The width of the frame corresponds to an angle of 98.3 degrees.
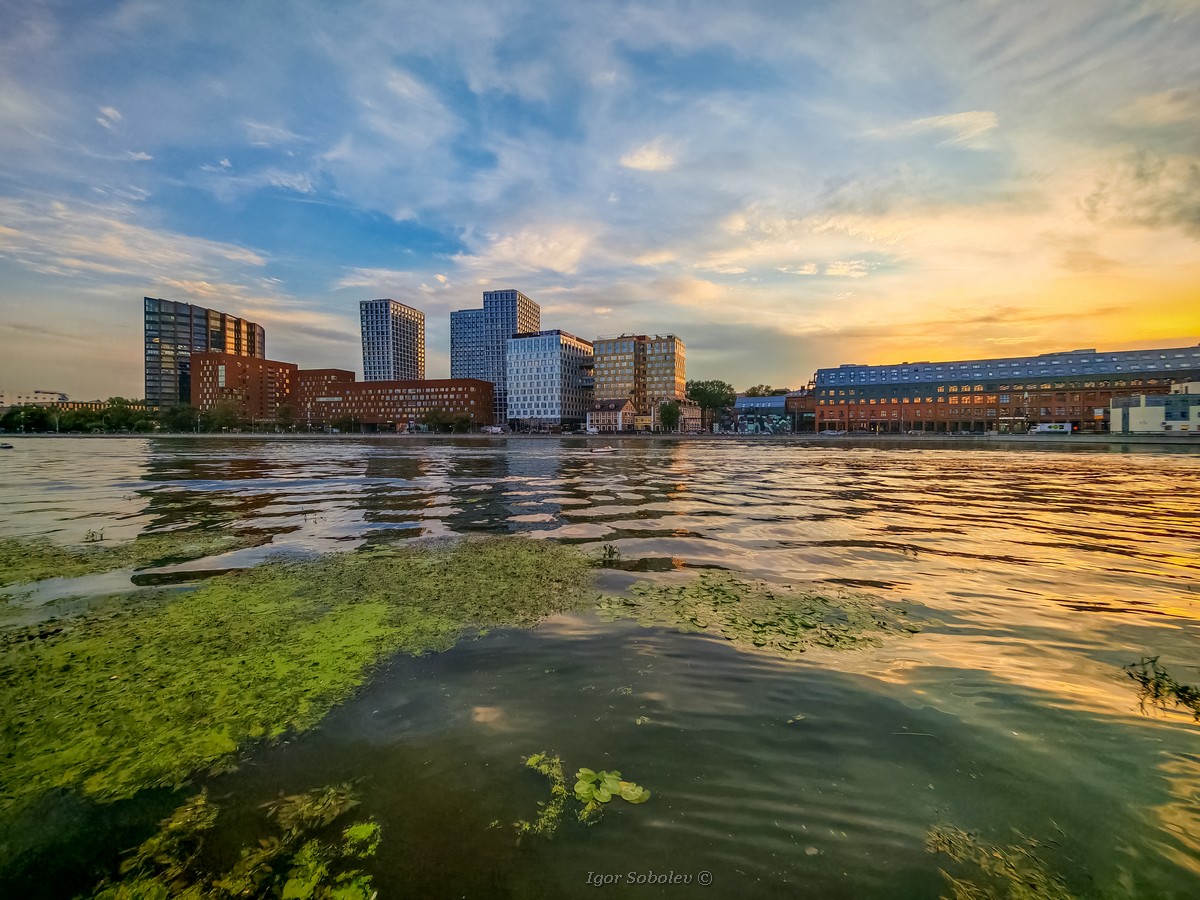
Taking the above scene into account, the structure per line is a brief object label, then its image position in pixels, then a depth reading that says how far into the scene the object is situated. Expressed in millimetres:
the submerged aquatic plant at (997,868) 3057
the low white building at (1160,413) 112000
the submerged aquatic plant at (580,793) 3607
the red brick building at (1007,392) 153625
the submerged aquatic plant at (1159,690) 5273
